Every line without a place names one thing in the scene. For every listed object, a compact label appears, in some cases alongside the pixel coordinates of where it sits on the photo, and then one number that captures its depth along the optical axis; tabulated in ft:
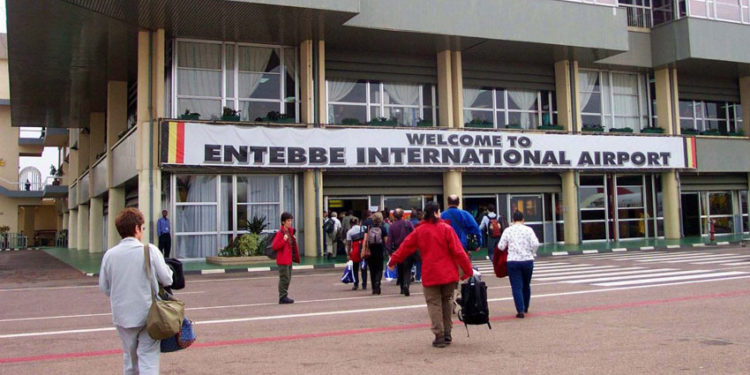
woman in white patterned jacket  30.99
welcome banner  71.51
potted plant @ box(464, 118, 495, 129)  87.71
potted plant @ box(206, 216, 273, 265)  67.32
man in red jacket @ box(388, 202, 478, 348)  24.47
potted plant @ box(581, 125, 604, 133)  95.41
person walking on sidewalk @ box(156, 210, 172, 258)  68.28
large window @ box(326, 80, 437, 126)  83.41
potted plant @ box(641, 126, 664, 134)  99.50
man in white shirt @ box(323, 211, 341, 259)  73.56
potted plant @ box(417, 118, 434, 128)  83.73
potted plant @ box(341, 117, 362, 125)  80.19
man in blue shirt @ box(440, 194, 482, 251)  34.73
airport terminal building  72.18
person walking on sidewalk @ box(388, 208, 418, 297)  43.45
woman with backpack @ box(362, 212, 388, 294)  43.32
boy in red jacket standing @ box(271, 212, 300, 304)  38.70
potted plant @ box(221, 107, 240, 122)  74.13
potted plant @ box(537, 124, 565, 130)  92.07
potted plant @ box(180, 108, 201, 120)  72.64
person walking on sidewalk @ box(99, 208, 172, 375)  15.64
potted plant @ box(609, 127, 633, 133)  97.36
